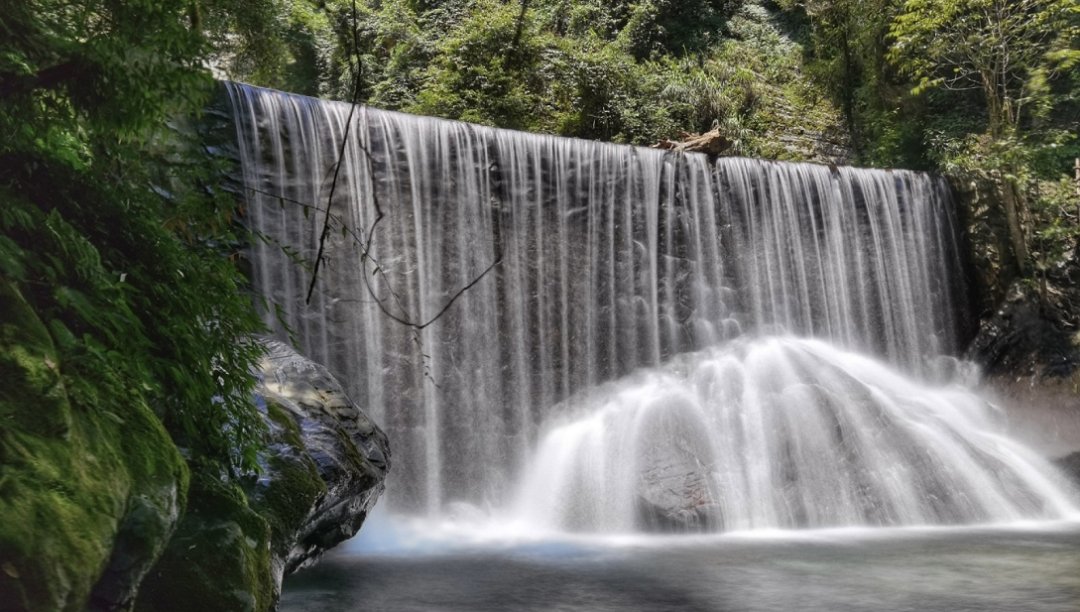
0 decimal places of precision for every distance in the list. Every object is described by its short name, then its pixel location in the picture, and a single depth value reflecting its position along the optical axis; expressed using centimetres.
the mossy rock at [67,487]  226
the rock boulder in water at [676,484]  930
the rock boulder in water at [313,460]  537
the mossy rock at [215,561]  328
